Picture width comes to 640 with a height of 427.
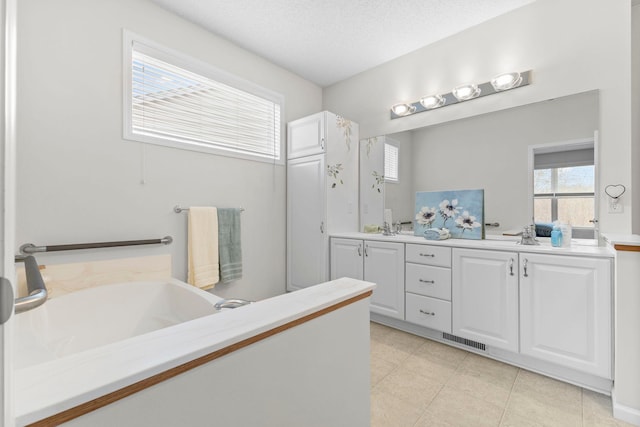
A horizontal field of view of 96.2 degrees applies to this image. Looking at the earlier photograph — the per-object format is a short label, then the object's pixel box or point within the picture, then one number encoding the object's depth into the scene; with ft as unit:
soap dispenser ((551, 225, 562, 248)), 6.40
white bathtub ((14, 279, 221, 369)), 4.87
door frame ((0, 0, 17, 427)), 1.18
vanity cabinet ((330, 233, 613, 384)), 5.54
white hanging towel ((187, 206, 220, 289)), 8.03
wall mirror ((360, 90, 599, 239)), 7.05
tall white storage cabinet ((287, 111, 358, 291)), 9.98
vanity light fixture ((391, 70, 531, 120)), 7.69
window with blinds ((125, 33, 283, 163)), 7.39
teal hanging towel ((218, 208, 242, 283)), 8.69
